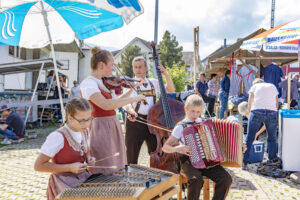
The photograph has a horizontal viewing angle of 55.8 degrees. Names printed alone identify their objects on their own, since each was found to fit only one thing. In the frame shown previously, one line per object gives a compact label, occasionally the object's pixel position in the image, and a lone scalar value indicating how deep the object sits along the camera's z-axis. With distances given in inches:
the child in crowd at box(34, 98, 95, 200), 82.0
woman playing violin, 103.0
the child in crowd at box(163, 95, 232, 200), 119.0
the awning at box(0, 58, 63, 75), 383.2
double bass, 132.0
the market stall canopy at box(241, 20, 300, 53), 223.0
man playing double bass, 142.3
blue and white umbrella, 165.0
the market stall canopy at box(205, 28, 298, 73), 352.8
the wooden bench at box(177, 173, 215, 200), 124.4
